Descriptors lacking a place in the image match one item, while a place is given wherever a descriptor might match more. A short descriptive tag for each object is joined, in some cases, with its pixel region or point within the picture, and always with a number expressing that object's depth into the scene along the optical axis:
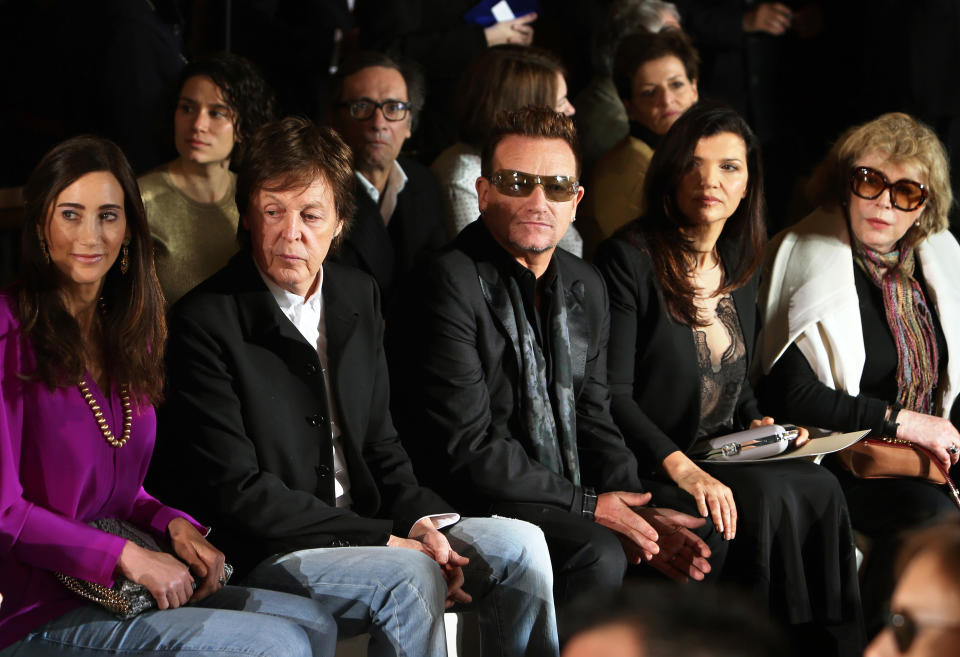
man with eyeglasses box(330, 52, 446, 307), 7.18
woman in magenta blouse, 4.20
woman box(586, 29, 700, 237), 8.10
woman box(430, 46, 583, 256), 7.74
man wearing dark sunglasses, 5.65
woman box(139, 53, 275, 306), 6.47
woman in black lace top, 6.18
